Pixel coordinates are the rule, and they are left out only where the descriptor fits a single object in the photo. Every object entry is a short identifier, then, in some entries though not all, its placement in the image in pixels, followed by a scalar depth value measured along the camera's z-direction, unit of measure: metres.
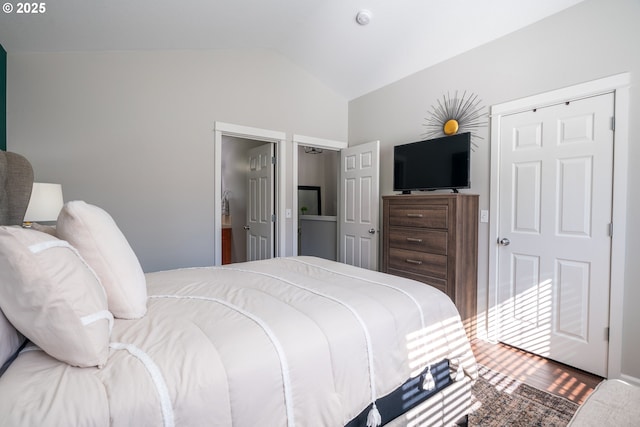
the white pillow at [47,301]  0.74
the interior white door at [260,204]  3.89
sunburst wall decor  2.96
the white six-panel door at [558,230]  2.22
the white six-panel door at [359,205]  3.70
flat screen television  2.81
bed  0.74
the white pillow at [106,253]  1.03
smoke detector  2.89
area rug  1.72
